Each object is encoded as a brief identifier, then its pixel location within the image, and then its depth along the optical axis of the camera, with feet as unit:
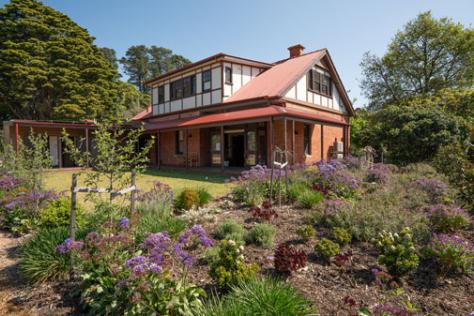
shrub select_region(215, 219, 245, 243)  15.18
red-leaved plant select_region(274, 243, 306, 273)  11.14
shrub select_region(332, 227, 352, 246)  14.02
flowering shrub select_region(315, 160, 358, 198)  22.79
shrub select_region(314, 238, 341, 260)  12.35
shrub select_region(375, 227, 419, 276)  10.88
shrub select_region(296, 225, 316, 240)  14.76
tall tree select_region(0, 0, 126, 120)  86.48
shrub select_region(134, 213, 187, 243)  13.37
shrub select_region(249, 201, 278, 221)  17.94
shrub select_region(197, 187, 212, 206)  23.00
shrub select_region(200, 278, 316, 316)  7.86
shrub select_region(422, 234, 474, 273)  11.31
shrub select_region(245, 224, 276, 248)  14.40
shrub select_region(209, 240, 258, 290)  10.02
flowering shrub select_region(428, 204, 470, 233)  14.42
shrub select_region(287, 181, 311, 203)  22.81
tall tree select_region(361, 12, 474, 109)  82.23
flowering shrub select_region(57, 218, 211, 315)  8.30
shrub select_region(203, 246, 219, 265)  12.67
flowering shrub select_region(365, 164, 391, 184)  26.71
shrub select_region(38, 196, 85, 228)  16.52
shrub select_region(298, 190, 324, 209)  20.60
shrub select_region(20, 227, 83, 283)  11.30
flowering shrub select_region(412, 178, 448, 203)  20.46
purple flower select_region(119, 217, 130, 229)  10.73
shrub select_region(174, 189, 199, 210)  21.70
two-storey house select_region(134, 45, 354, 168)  48.34
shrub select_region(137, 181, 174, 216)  17.61
